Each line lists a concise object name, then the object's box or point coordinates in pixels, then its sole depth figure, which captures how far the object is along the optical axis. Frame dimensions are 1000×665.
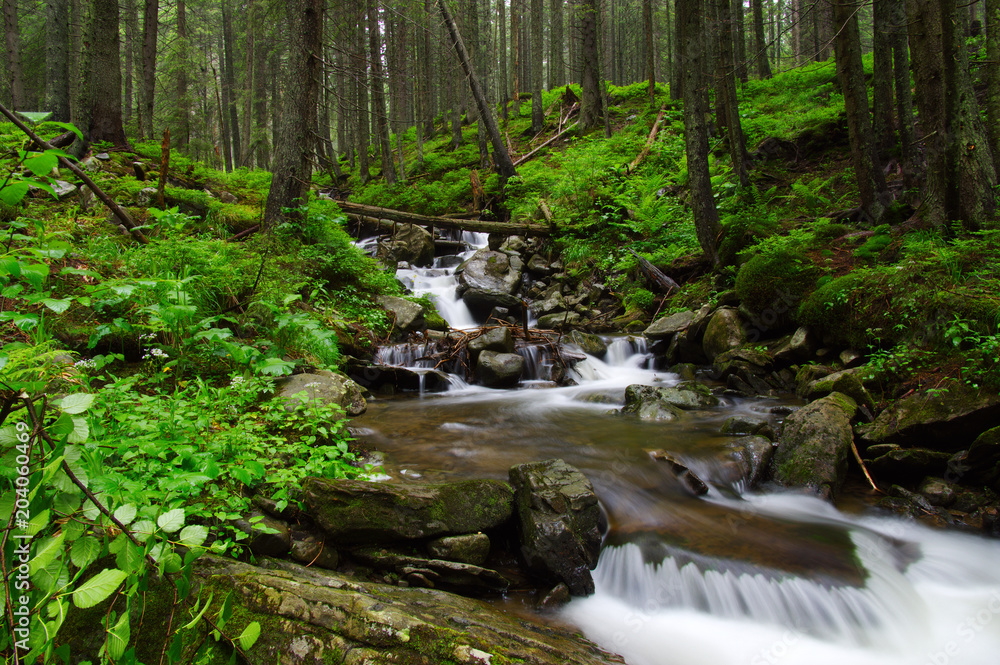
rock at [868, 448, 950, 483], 4.48
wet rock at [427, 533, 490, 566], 3.27
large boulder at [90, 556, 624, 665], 1.69
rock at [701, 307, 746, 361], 7.97
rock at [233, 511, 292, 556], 2.74
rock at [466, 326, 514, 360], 8.59
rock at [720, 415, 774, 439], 5.55
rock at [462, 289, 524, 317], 10.91
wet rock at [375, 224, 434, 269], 12.96
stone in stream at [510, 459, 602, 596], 3.44
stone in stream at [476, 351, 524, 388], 8.24
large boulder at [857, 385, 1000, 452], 4.43
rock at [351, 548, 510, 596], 3.08
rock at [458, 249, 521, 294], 11.65
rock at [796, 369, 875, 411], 5.41
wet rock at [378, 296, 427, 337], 8.88
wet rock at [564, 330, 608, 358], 9.32
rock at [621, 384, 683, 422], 6.51
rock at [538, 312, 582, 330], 10.52
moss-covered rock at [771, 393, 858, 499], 4.62
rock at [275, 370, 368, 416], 4.68
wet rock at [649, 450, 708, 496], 4.72
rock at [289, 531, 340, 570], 2.91
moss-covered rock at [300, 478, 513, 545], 3.12
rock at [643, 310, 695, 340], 9.09
